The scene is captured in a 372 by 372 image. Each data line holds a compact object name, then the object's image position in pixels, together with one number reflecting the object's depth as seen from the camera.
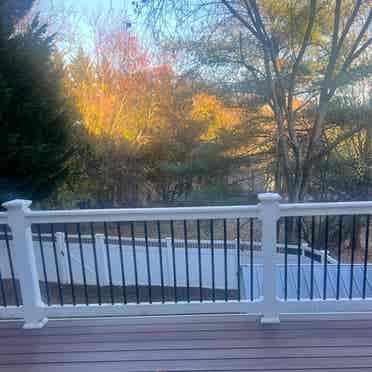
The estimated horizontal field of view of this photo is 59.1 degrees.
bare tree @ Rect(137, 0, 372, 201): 7.74
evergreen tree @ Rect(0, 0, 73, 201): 7.24
